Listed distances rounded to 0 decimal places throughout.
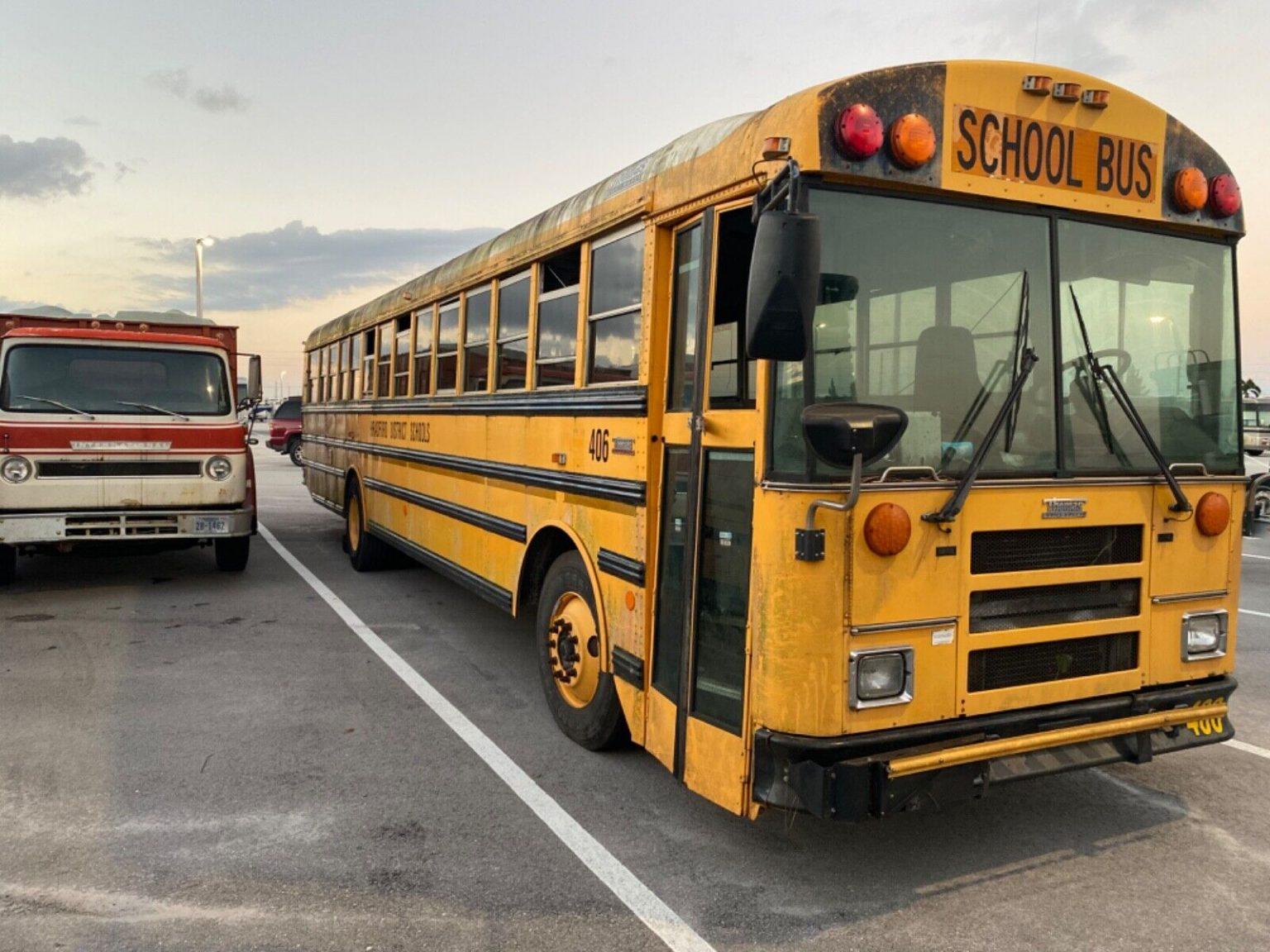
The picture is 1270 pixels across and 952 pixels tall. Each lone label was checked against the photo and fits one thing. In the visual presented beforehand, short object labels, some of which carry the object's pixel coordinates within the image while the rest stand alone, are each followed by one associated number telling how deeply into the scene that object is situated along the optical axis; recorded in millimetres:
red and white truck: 7691
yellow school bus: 3035
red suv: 26656
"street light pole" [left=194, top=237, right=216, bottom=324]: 28125
